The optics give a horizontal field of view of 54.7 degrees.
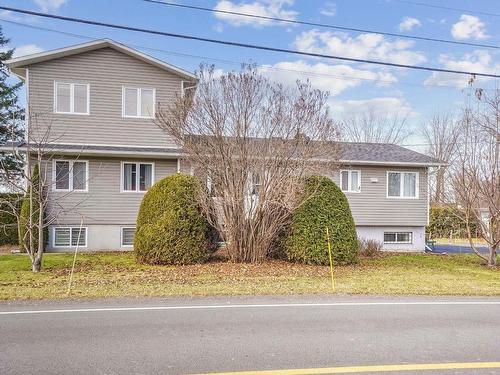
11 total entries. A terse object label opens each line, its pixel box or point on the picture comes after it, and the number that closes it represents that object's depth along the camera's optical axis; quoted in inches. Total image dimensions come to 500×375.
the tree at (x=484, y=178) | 628.1
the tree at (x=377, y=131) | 1696.6
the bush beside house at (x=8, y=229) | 767.7
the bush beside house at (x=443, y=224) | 1192.2
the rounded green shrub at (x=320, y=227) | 588.4
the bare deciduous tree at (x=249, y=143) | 558.3
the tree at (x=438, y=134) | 1507.1
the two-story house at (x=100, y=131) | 731.4
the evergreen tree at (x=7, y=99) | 1073.5
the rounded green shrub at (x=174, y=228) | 572.4
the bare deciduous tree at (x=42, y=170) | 669.9
